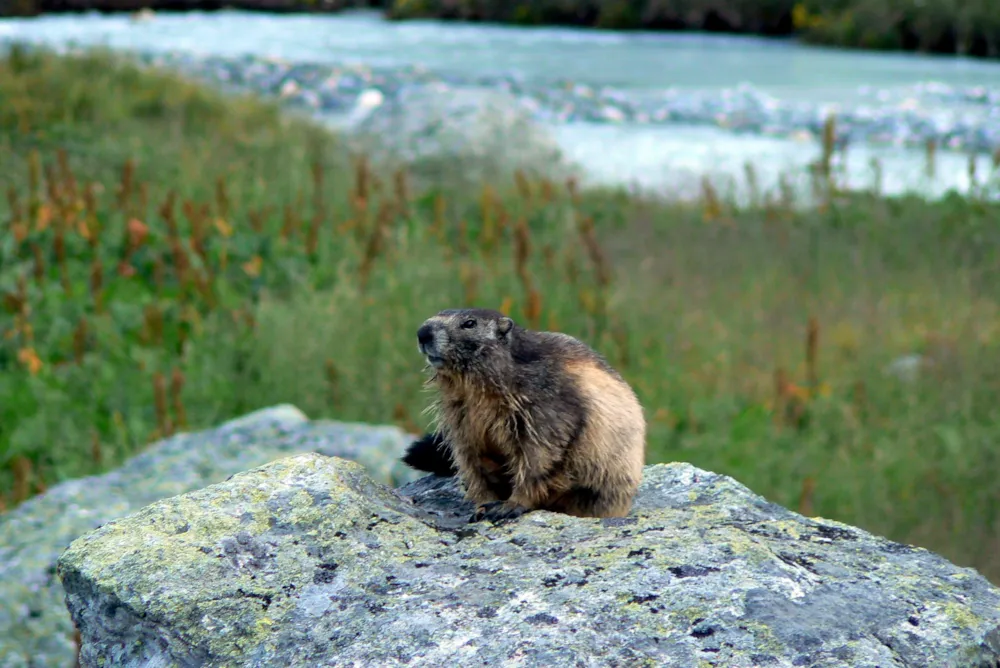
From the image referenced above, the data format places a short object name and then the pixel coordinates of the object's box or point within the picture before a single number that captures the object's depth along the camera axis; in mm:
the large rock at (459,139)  13898
